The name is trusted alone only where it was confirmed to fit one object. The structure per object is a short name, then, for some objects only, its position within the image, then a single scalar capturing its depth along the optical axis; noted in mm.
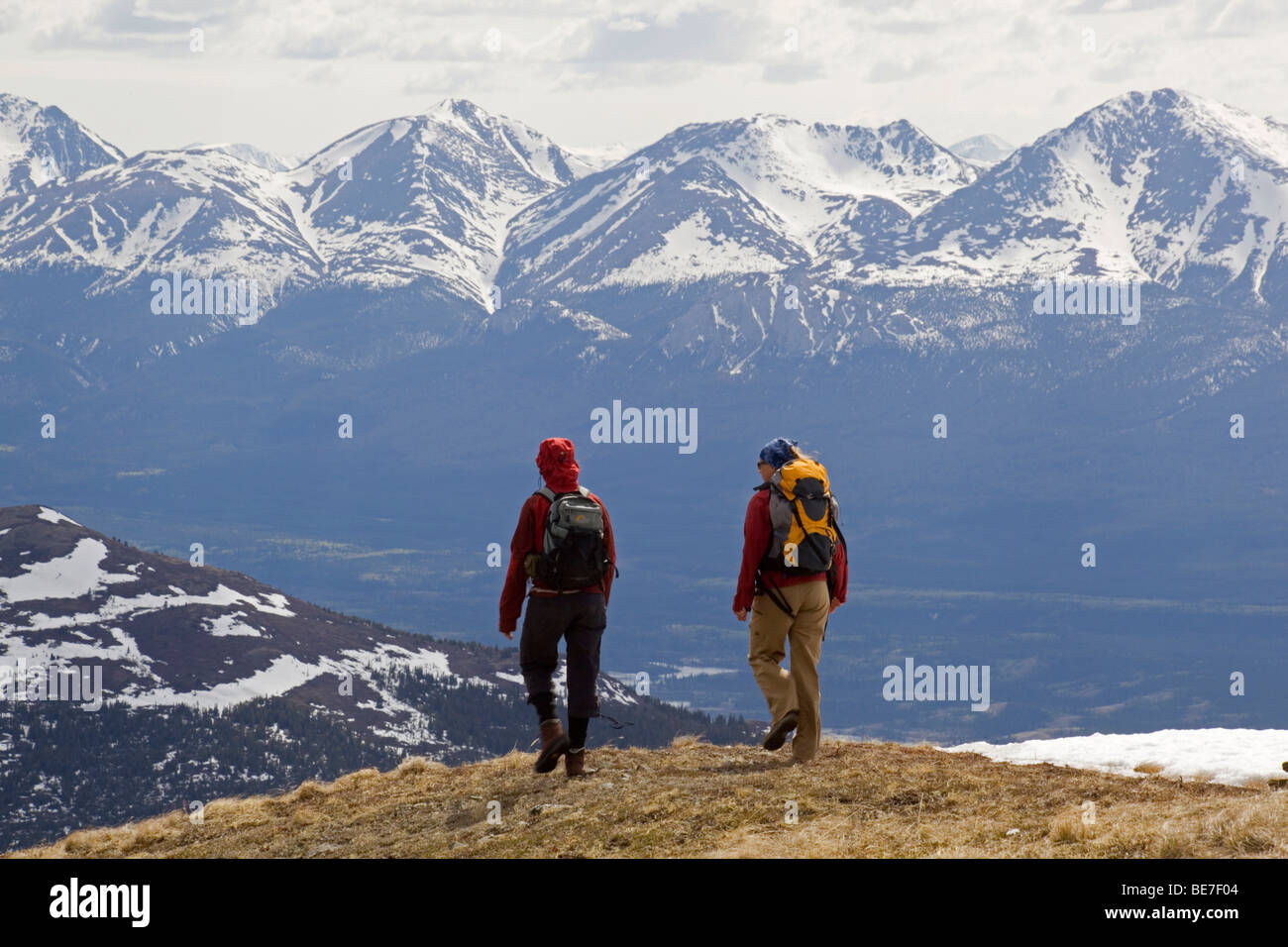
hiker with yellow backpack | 18578
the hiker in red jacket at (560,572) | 17703
